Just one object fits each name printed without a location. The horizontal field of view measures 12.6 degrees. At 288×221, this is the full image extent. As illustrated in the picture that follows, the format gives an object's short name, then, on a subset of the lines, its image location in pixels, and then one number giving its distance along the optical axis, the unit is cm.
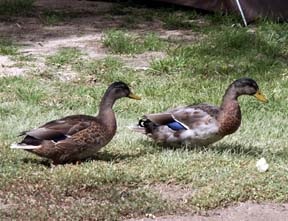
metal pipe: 1842
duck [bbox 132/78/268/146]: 1016
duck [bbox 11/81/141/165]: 957
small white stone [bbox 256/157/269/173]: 963
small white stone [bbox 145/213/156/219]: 835
